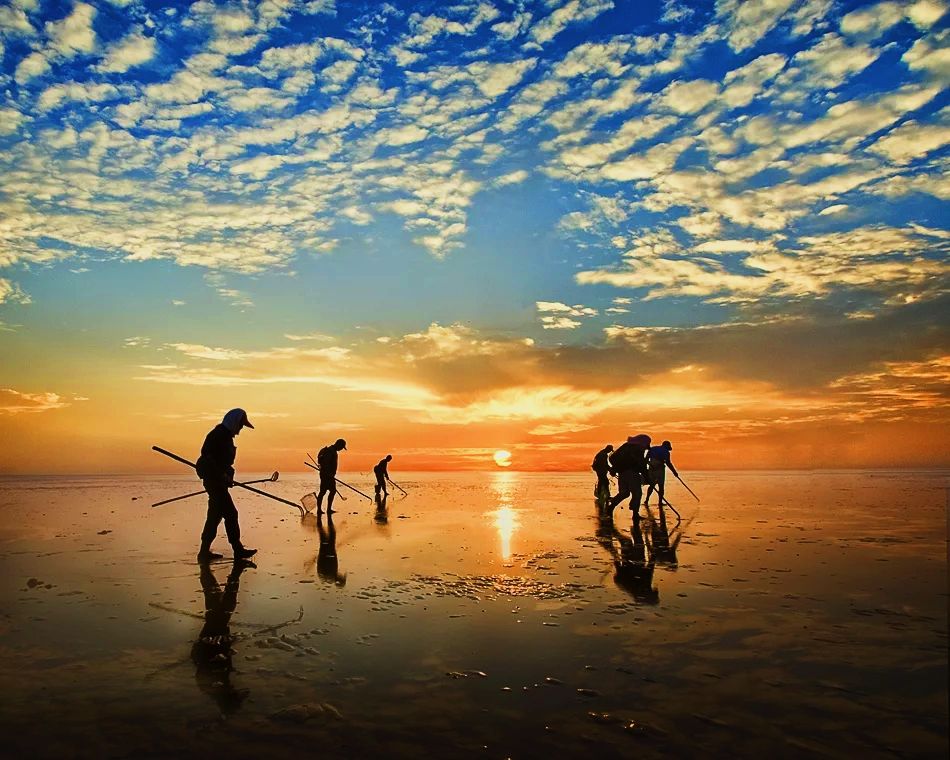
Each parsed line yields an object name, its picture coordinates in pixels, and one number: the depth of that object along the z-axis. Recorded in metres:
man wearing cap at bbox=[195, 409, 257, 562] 10.94
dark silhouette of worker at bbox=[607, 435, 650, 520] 15.98
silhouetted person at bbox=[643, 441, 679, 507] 20.91
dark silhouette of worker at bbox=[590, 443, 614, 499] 24.14
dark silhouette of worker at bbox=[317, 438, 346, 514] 19.17
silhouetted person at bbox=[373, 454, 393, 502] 27.56
